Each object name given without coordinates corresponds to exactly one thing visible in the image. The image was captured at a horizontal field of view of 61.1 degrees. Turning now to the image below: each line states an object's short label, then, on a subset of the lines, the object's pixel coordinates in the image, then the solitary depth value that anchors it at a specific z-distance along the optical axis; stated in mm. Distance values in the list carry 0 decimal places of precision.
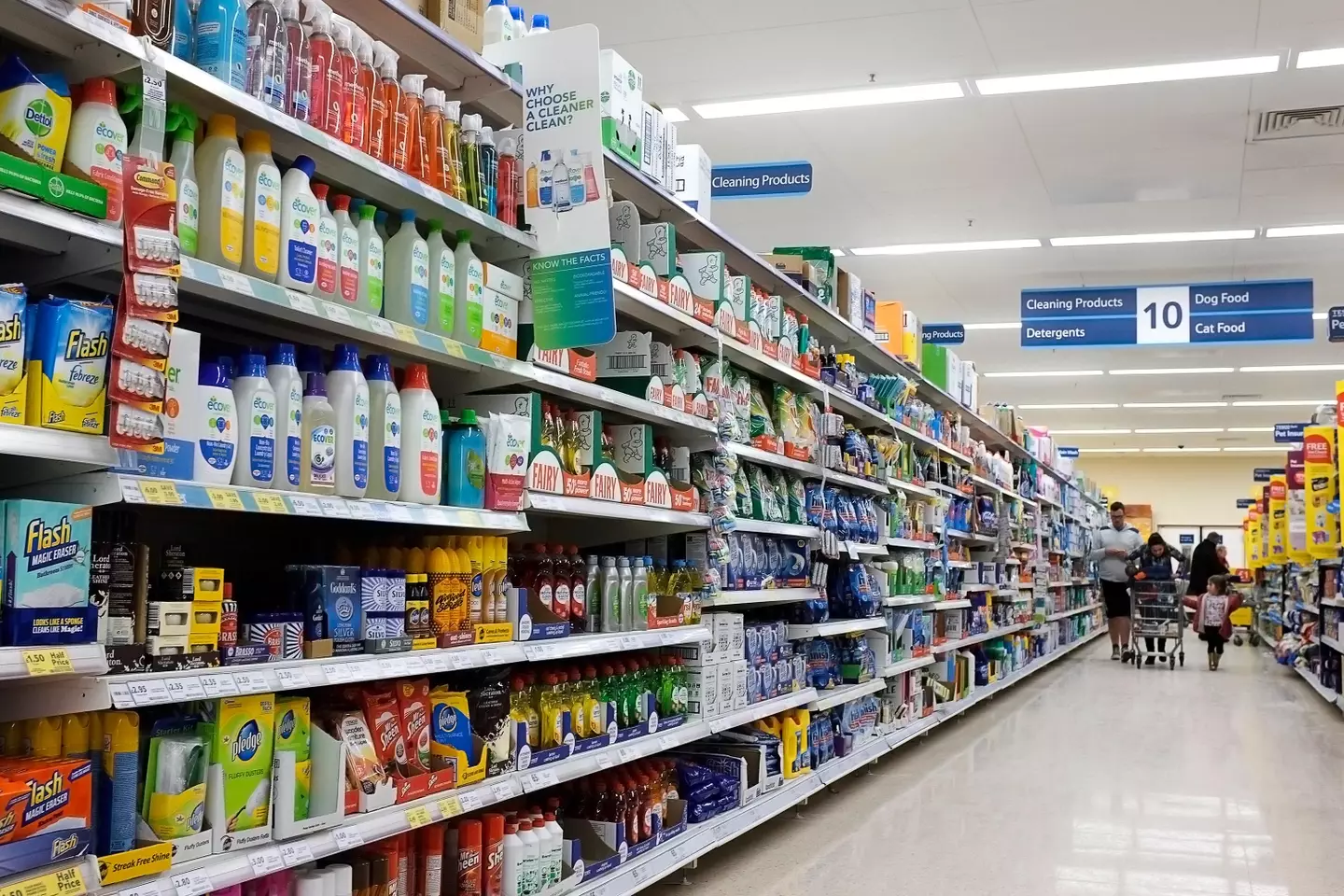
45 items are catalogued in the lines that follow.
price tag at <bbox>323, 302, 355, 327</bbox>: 2379
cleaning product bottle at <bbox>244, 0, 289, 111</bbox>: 2270
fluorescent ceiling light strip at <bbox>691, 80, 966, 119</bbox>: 7086
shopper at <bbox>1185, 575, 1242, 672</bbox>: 13320
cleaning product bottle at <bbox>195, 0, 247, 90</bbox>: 2160
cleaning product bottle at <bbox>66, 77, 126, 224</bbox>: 1880
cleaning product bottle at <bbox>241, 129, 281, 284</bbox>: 2248
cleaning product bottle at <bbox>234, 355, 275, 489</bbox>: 2201
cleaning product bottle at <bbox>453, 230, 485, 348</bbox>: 2908
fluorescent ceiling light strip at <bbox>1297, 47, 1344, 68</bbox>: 6430
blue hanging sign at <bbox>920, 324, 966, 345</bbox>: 12961
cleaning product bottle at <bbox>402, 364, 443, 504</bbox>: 2656
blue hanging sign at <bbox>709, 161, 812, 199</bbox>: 7809
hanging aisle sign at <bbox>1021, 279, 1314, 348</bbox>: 10352
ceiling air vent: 7254
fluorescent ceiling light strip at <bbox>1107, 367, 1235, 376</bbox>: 16594
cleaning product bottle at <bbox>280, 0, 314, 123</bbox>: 2369
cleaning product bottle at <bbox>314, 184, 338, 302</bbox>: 2416
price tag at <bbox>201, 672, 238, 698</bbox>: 2031
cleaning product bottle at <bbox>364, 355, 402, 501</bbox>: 2551
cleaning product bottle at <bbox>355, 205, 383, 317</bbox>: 2580
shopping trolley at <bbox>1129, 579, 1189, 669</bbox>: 13000
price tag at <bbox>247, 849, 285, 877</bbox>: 2150
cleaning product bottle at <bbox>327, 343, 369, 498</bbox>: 2422
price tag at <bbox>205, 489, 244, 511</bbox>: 2045
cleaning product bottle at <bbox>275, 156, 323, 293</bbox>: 2328
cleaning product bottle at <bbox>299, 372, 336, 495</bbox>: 2344
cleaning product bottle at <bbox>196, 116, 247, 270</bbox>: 2160
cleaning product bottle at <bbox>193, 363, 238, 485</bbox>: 2096
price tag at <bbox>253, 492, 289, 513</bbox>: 2152
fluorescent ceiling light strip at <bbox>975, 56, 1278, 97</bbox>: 6621
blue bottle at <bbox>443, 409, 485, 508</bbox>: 2838
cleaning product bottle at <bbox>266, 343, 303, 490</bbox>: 2291
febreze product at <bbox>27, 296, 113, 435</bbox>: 1790
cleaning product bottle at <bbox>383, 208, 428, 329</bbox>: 2707
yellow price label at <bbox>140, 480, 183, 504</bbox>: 1915
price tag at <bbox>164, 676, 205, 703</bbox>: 1953
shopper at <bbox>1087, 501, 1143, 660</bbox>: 13742
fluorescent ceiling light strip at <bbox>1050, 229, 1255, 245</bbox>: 9930
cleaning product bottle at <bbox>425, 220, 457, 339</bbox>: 2818
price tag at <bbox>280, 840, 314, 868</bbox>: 2217
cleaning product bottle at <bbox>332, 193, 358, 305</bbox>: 2488
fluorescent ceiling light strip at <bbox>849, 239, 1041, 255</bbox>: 10367
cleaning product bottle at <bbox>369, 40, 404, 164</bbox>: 2619
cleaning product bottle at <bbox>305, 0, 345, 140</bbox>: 2438
